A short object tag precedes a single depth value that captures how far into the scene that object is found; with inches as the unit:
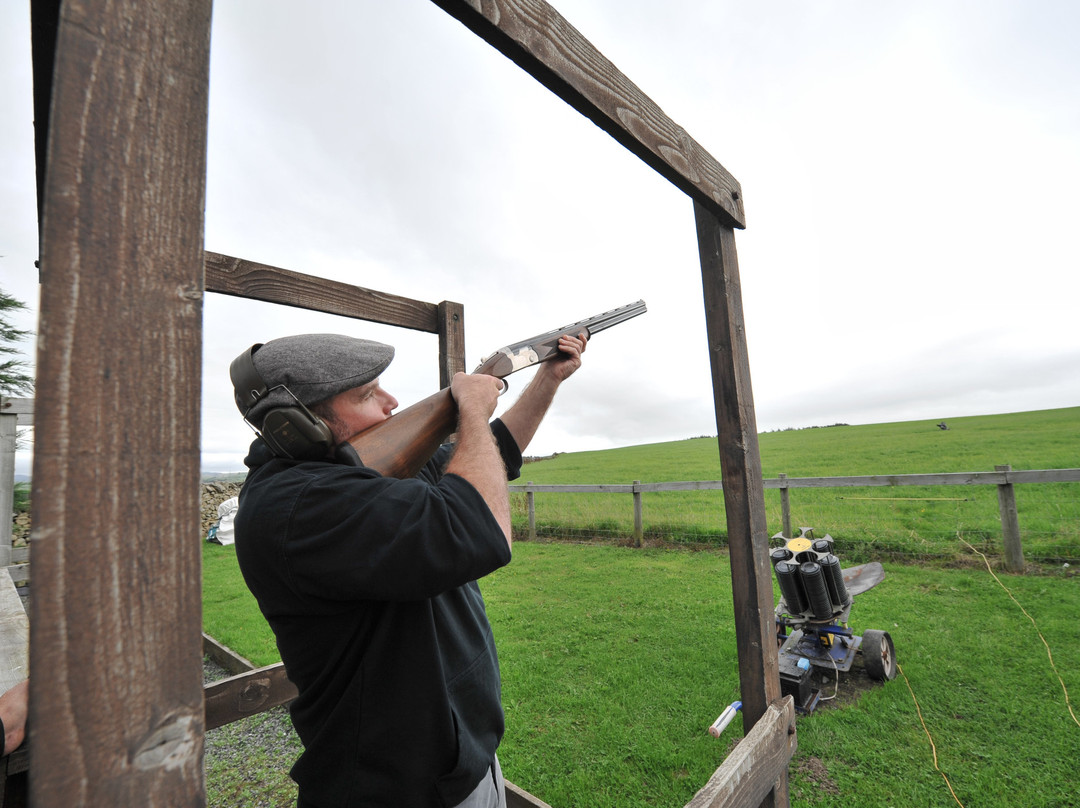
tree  503.5
